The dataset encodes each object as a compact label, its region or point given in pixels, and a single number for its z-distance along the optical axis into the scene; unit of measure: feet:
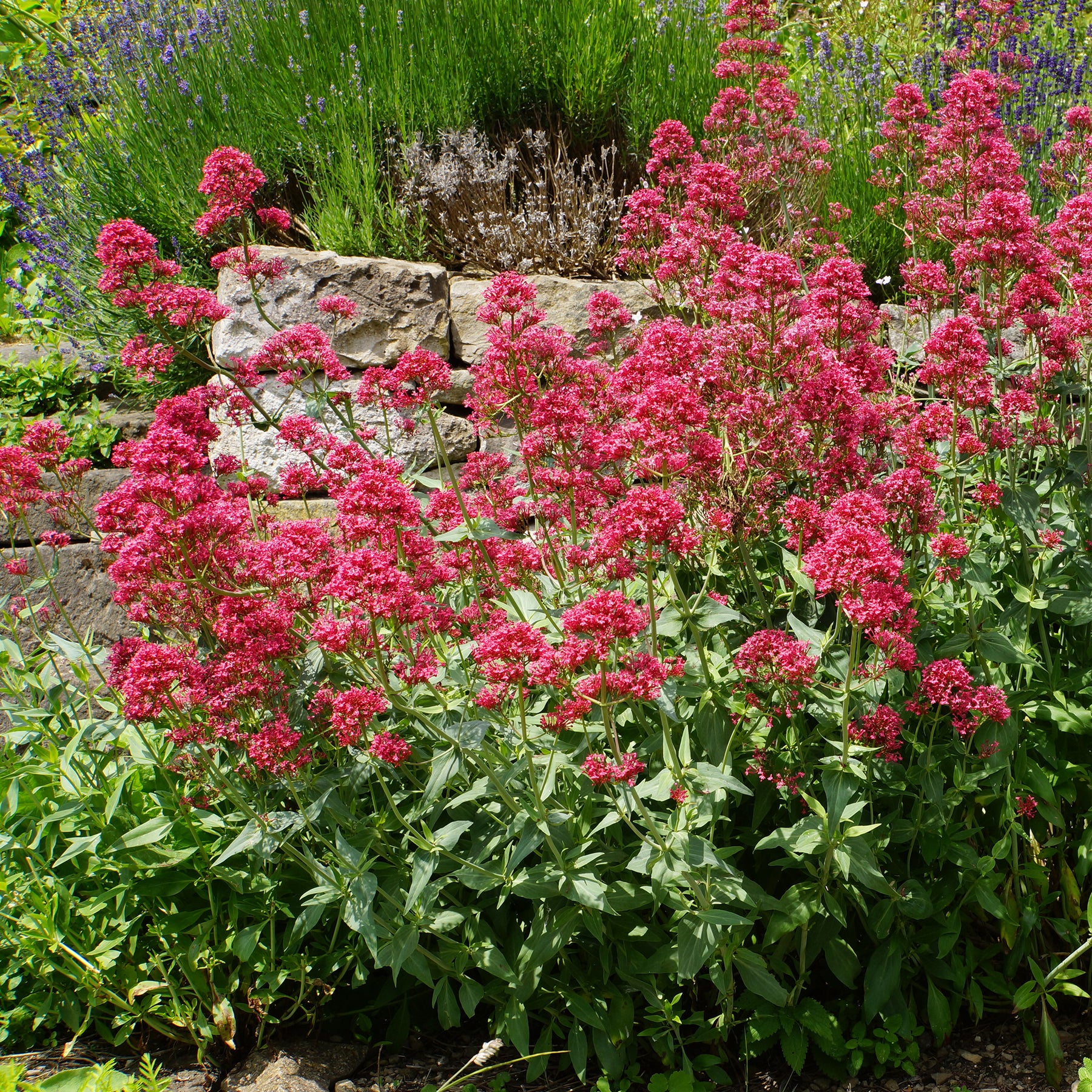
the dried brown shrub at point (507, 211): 21.30
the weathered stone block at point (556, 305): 19.99
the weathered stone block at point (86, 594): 17.28
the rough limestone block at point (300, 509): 18.60
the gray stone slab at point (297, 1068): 9.55
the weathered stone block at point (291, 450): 19.29
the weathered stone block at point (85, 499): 18.75
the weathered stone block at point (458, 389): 19.89
